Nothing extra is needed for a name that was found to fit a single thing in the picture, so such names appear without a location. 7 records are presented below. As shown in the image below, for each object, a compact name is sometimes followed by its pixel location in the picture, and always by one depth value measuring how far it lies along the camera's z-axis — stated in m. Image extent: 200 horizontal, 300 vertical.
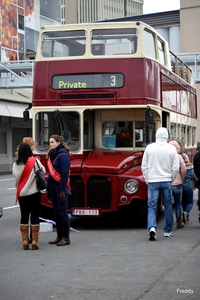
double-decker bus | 11.58
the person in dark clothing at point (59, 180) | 9.71
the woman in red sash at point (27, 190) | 9.53
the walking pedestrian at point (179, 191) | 11.77
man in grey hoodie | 10.41
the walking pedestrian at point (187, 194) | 12.48
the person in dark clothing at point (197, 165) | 11.80
